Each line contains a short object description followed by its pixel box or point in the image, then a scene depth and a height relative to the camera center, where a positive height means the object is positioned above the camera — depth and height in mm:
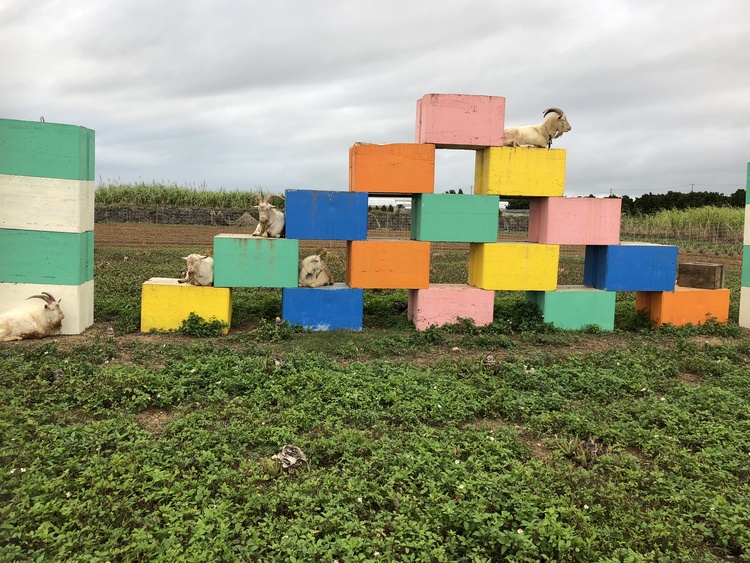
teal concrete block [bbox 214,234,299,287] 9242 -310
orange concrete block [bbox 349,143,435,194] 9414 +1228
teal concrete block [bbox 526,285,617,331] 9953 -876
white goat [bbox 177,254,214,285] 9250 -490
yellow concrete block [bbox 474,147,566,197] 9688 +1289
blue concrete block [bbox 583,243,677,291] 10039 -174
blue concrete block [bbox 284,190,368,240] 9445 +460
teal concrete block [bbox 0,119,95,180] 8430 +1150
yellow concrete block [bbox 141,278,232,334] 9023 -980
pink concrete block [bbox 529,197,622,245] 9953 +555
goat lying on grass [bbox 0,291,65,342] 8195 -1211
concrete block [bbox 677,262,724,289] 10484 -279
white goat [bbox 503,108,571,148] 9898 +1967
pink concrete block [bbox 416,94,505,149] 9461 +2026
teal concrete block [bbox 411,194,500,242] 9648 +515
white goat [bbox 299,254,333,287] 9672 -457
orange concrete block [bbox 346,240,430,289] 9609 -278
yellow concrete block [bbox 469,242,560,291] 9844 -233
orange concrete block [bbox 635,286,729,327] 10242 -792
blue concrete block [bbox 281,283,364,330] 9422 -988
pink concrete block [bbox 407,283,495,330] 9727 -907
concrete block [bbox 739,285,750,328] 10578 -804
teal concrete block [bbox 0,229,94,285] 8586 -352
